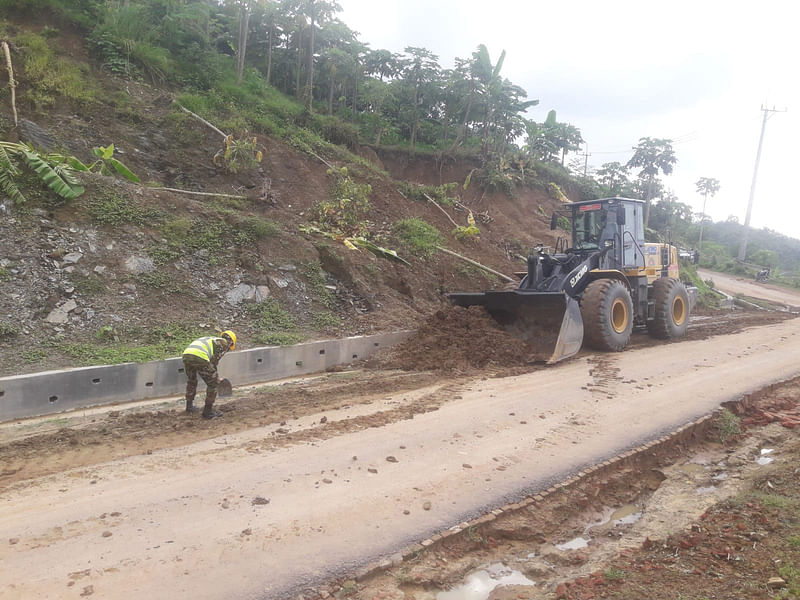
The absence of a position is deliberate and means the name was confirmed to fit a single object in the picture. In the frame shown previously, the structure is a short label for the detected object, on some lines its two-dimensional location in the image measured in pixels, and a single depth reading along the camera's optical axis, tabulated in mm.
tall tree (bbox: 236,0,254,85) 21750
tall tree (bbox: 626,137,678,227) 36656
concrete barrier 7562
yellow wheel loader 10328
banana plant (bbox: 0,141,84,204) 10375
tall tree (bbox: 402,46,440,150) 25438
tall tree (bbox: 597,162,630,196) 39156
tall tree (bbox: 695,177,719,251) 54562
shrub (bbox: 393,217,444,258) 15578
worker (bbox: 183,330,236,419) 7215
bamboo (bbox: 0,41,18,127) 12720
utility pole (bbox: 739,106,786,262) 42016
